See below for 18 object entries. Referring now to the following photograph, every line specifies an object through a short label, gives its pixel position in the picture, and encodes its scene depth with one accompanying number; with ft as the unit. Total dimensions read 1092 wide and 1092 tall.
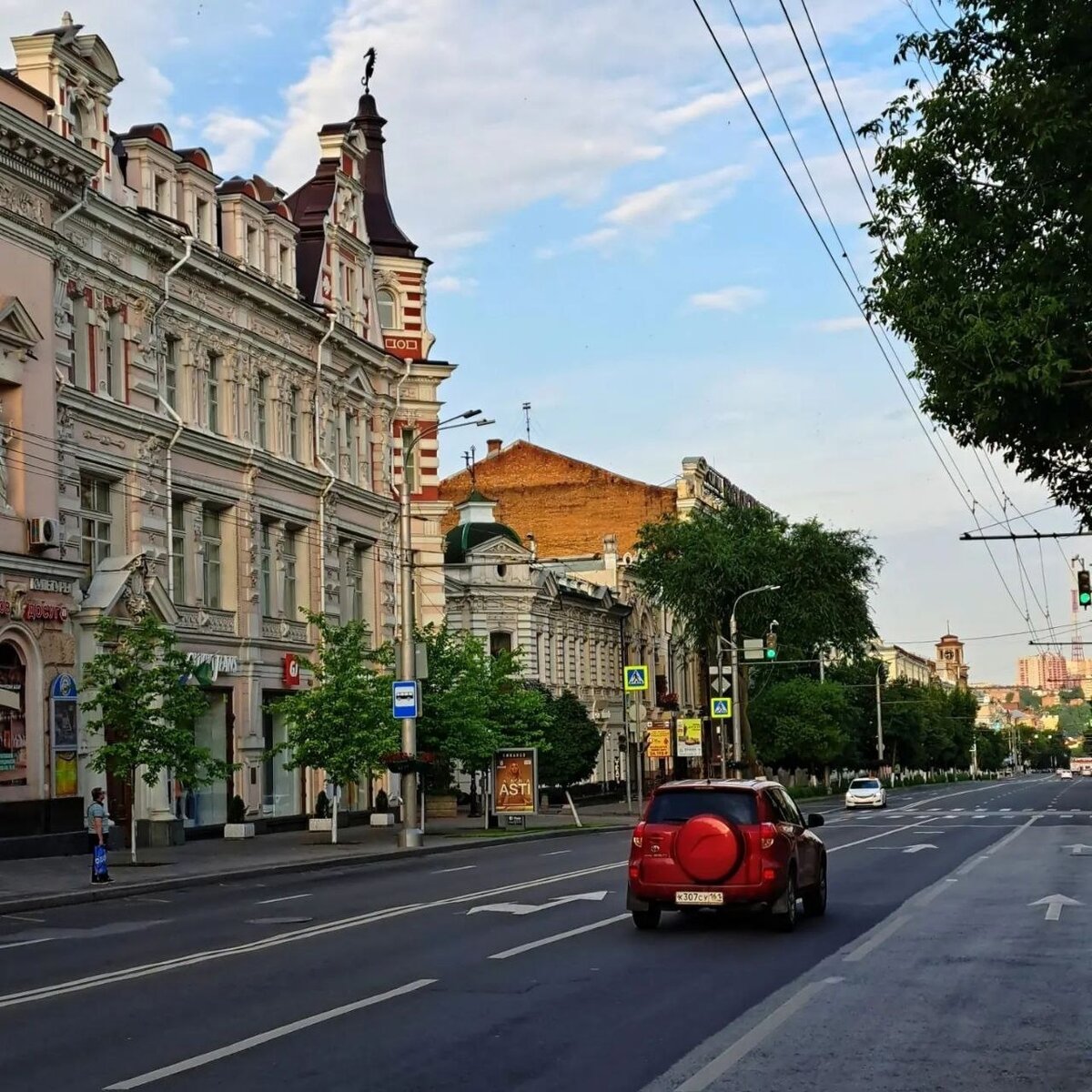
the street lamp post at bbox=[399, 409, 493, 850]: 125.70
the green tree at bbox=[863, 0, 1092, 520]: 58.34
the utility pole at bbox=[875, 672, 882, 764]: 390.83
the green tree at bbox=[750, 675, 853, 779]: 295.28
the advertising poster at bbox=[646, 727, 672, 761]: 188.96
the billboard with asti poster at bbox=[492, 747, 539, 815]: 149.07
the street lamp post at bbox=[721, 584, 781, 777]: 224.53
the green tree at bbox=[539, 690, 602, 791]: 214.90
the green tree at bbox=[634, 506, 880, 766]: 246.47
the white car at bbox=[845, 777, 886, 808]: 225.35
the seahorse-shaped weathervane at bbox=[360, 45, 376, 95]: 195.00
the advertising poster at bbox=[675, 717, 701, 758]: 199.82
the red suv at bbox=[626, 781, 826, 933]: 56.49
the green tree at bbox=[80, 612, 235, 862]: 104.99
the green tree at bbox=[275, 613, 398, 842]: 129.18
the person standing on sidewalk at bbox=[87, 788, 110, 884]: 88.89
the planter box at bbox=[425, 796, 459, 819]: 201.57
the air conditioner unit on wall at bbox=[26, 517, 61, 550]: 109.70
